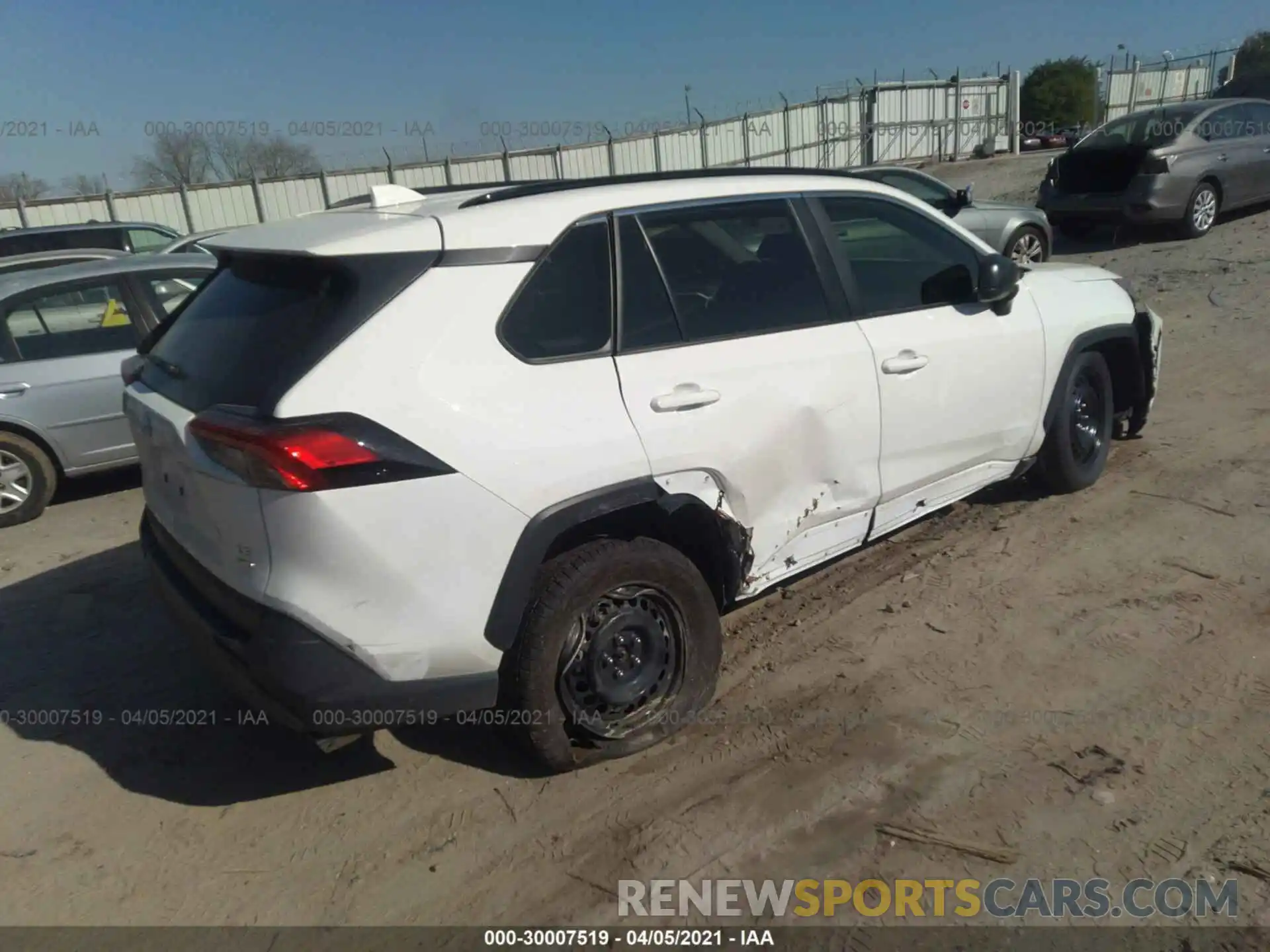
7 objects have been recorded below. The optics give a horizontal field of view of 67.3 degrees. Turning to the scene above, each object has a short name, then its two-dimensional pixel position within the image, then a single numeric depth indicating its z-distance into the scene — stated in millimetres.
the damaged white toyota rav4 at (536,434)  2639
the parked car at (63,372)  6230
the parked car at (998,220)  10799
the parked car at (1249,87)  17672
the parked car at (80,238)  12844
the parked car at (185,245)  12211
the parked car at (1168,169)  11586
